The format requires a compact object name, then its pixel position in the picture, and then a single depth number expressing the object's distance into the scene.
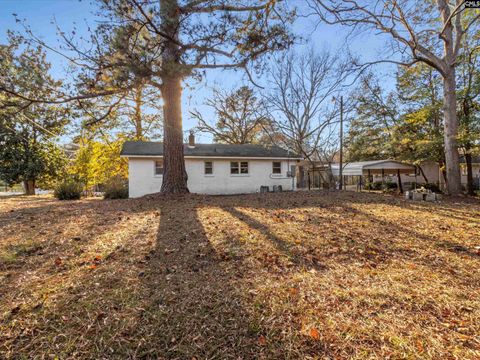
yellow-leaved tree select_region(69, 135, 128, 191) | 18.28
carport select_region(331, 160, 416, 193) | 16.85
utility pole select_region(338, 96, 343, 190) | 15.42
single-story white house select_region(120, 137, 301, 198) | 14.28
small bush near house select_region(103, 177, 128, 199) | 13.09
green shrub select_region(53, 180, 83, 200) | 12.43
